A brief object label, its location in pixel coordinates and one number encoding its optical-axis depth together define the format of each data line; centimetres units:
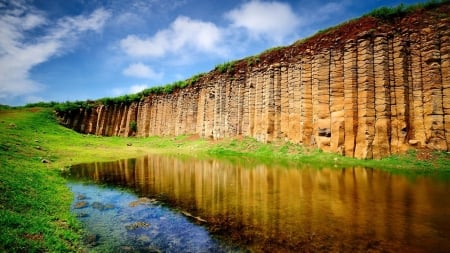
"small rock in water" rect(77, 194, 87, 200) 1193
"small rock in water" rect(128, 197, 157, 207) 1112
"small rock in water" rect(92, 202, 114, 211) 1062
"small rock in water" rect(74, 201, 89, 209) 1063
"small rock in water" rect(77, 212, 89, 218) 952
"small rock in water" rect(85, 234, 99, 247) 727
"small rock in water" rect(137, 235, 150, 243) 749
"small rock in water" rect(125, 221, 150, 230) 859
